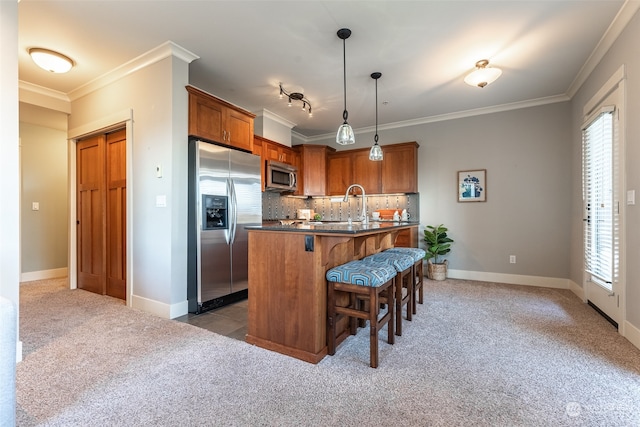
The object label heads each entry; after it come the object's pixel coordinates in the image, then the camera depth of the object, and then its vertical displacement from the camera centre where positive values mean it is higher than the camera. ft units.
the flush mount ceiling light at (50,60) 9.18 +5.03
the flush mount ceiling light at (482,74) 9.57 +4.62
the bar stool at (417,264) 9.47 -1.87
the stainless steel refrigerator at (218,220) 9.84 -0.30
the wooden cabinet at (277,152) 14.78 +3.28
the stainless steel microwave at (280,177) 14.61 +1.89
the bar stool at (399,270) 7.82 -1.73
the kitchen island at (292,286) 6.51 -1.77
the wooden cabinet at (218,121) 9.91 +3.45
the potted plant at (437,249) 14.70 -1.95
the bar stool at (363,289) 6.26 -1.78
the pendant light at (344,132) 8.40 +2.45
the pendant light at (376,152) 10.75 +2.23
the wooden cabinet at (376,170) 15.67 +2.38
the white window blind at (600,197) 8.61 +0.44
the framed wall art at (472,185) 14.58 +1.32
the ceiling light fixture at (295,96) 12.58 +5.21
